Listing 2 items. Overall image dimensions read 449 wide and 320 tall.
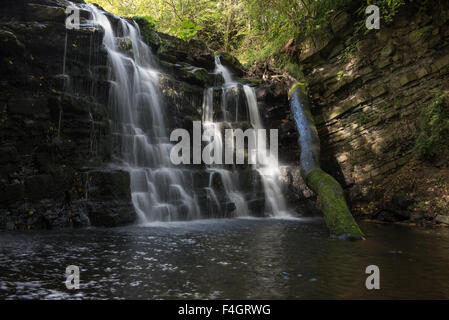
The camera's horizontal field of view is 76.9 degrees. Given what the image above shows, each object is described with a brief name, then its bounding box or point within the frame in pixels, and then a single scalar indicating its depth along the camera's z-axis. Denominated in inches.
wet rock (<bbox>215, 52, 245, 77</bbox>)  504.1
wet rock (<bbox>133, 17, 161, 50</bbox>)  413.0
